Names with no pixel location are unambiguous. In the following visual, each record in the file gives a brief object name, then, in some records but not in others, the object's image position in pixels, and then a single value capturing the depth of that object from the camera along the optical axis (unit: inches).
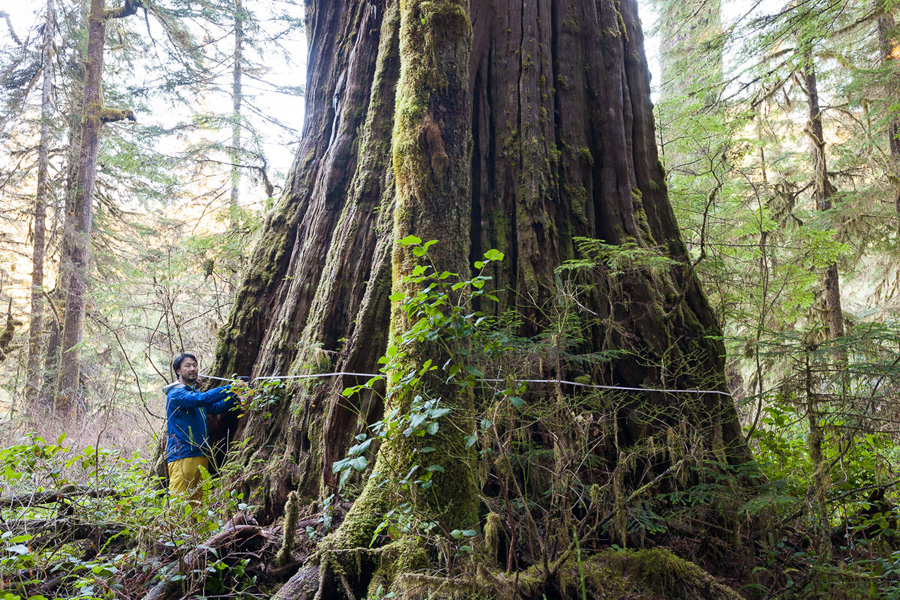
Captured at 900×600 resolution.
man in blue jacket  179.5
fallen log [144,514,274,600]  109.8
